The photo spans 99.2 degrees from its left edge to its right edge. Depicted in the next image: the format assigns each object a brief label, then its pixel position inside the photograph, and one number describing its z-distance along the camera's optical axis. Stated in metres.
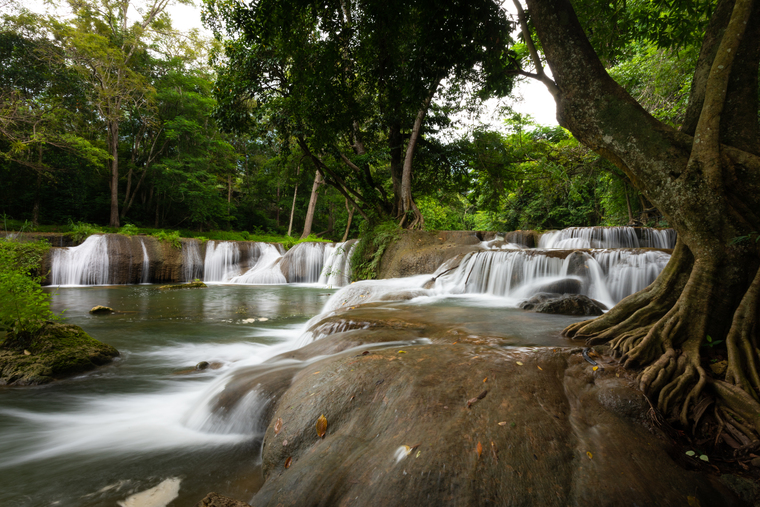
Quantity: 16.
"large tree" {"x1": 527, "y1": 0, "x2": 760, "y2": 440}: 2.20
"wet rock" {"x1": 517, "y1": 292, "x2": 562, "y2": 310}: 5.69
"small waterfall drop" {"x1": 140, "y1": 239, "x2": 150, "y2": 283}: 15.07
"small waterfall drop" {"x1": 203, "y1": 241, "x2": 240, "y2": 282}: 17.11
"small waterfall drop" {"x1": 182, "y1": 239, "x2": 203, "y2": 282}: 16.41
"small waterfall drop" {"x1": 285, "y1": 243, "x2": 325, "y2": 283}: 16.62
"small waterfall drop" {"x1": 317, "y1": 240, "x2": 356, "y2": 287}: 13.58
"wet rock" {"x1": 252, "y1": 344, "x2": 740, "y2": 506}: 1.57
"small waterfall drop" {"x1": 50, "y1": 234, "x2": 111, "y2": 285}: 13.73
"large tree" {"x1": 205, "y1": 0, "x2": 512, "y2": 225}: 4.76
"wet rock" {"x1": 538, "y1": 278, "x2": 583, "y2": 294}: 6.86
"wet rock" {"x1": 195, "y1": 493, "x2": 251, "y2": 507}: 1.60
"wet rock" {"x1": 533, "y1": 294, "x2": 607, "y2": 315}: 5.09
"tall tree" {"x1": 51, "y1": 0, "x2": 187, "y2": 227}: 16.50
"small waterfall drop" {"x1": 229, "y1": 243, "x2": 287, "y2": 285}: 16.50
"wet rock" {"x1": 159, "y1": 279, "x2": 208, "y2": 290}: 13.46
